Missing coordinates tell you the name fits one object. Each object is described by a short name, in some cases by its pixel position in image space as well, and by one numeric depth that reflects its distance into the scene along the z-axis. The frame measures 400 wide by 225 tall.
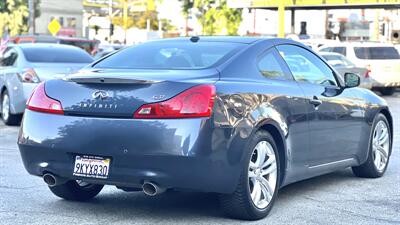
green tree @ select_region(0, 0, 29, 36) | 55.78
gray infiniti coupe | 5.52
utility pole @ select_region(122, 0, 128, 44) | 44.58
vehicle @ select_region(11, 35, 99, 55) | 23.19
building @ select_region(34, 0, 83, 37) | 76.59
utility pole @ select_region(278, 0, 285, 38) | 27.25
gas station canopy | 32.16
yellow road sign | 36.44
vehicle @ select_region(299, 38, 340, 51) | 25.31
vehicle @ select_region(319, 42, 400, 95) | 22.97
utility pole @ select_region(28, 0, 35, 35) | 37.84
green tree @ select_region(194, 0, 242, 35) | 41.91
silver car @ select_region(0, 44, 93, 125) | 12.74
